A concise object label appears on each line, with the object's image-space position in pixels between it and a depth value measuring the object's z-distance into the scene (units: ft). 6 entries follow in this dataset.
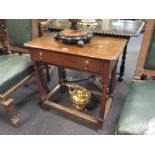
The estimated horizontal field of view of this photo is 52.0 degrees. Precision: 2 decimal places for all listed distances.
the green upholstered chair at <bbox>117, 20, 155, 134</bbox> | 2.27
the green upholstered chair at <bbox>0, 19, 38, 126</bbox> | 3.70
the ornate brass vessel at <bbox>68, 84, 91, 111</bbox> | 4.17
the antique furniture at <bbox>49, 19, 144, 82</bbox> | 3.73
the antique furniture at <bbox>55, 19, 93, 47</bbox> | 3.17
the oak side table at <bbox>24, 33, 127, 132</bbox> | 2.85
